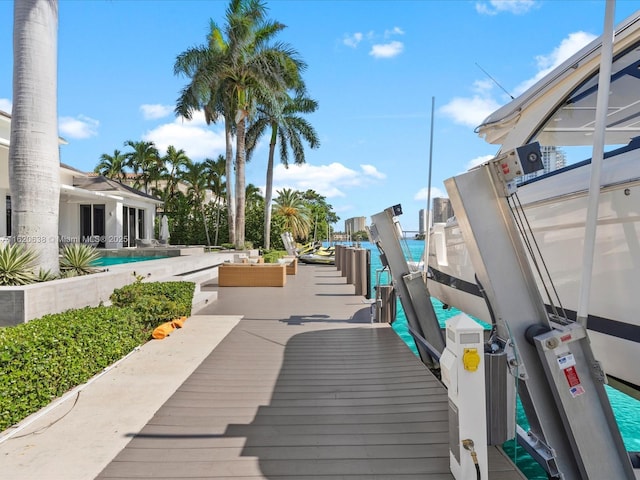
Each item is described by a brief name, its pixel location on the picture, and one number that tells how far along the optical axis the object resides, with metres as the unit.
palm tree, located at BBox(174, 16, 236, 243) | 21.05
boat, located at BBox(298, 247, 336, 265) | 22.34
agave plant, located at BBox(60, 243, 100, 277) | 6.78
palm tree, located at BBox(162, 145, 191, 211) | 38.25
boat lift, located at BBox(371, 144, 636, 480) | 2.35
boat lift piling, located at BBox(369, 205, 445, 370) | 5.49
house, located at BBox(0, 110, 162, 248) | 24.28
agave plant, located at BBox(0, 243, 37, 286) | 5.32
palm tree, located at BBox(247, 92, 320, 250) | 27.44
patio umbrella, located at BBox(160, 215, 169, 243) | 28.52
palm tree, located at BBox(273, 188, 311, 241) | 40.41
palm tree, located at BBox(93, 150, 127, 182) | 39.50
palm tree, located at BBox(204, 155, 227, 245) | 35.41
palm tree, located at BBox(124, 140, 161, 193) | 38.16
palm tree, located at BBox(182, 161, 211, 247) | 35.09
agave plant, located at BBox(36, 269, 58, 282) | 5.83
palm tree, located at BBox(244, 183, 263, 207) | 39.25
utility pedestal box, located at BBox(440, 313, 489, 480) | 2.25
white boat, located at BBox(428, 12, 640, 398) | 2.68
